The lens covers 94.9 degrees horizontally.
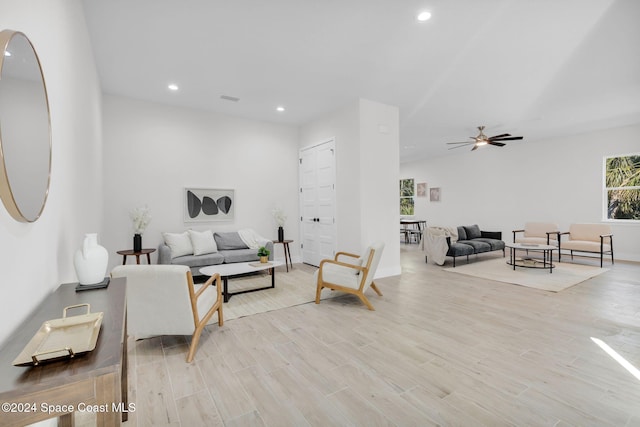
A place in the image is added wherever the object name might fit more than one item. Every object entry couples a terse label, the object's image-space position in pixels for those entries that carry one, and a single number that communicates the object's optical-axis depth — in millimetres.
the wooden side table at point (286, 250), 5839
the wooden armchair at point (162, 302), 2434
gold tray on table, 836
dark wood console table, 734
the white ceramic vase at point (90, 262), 1728
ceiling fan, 5962
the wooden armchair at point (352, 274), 3650
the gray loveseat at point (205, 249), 4691
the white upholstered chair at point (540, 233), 6960
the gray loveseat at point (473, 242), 6117
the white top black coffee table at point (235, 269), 3893
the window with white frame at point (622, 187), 6564
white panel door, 5570
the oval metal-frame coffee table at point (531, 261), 5613
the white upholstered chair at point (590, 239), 6098
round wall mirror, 1069
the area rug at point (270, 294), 3711
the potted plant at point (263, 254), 4381
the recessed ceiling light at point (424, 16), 2771
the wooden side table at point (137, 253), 4398
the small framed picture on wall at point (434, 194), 10478
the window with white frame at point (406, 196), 11573
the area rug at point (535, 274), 4723
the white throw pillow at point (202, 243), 4949
